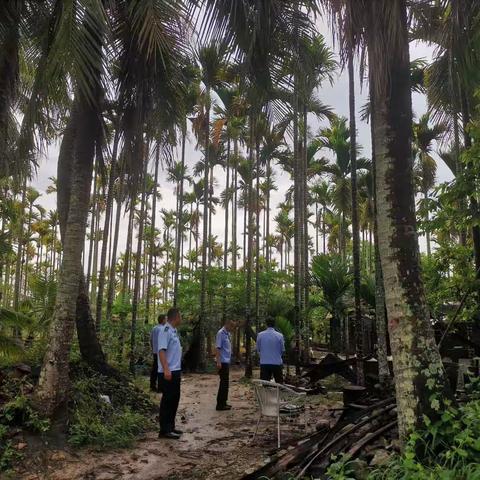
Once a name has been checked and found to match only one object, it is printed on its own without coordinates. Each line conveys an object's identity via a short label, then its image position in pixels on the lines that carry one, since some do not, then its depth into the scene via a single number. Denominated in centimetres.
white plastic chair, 706
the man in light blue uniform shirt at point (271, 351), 1001
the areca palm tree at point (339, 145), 1883
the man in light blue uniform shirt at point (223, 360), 991
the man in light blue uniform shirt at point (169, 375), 755
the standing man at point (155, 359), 1074
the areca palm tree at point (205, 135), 1809
